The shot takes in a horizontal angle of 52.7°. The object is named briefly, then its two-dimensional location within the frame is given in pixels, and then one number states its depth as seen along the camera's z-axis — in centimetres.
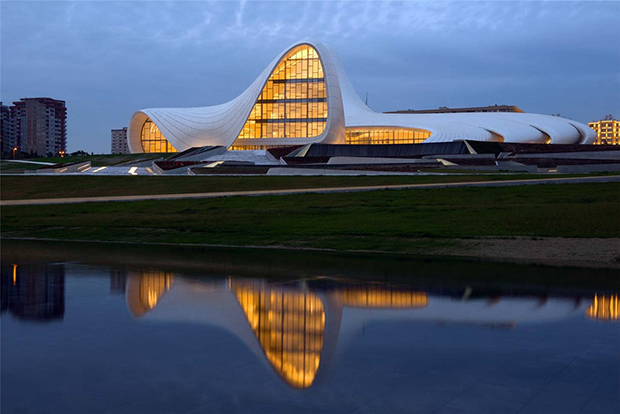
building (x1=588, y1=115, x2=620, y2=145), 18725
